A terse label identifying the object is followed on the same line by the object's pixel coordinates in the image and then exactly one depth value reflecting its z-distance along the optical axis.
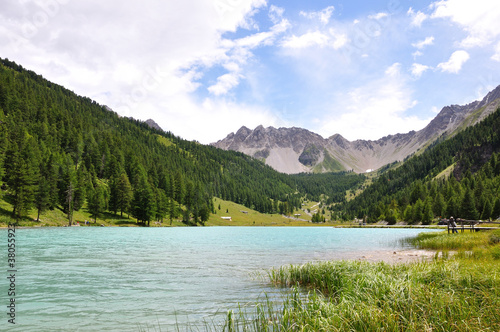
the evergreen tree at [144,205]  120.62
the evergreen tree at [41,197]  80.56
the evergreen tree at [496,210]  102.97
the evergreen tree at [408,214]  152.02
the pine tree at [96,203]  103.19
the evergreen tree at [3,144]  83.16
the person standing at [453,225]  51.44
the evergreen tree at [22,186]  72.50
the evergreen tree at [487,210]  106.24
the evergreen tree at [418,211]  144.75
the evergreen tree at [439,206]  136.93
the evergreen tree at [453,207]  122.71
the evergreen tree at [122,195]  118.35
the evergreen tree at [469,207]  116.62
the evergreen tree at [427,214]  135.38
